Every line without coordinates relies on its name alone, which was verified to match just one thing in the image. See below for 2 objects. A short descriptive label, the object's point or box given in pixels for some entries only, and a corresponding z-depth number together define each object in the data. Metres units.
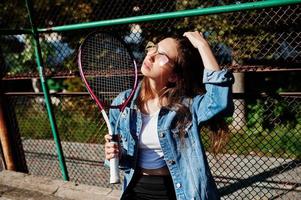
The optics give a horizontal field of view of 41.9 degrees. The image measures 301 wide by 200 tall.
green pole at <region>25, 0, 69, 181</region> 3.55
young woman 2.11
